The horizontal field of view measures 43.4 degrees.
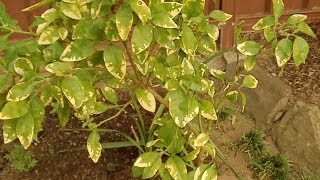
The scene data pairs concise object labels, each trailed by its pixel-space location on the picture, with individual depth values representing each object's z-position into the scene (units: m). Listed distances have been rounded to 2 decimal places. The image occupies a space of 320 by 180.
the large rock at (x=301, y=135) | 2.32
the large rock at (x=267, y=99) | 2.53
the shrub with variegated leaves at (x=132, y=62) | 1.49
